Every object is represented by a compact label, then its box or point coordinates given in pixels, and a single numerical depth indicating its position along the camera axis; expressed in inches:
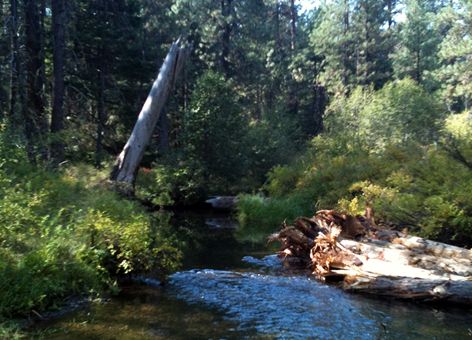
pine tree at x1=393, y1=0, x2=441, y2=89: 1482.5
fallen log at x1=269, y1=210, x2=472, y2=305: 271.6
